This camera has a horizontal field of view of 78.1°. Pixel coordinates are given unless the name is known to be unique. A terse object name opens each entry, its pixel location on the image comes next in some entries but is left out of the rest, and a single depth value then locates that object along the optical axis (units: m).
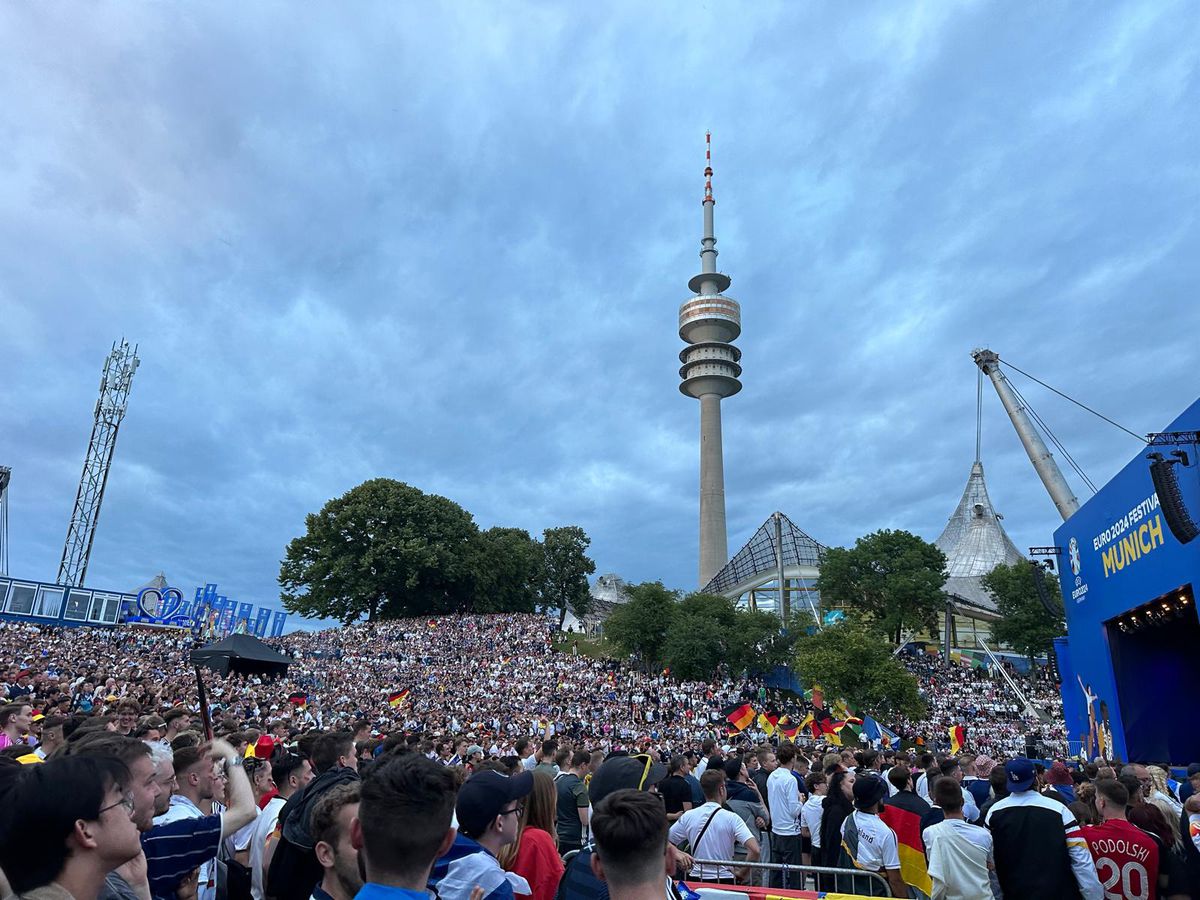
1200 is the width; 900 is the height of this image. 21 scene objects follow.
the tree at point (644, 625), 45.06
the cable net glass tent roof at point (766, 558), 66.81
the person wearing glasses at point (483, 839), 3.06
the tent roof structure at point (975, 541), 77.94
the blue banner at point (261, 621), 45.22
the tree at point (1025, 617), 48.31
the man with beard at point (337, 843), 2.95
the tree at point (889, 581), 51.78
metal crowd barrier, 5.41
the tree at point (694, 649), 41.94
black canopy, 27.50
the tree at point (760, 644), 43.06
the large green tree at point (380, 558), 56.72
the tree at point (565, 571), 71.81
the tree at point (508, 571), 61.62
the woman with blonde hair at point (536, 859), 3.92
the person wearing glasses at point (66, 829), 2.10
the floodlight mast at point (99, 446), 45.16
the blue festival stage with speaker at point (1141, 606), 16.61
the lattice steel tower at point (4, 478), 41.62
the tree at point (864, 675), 33.28
